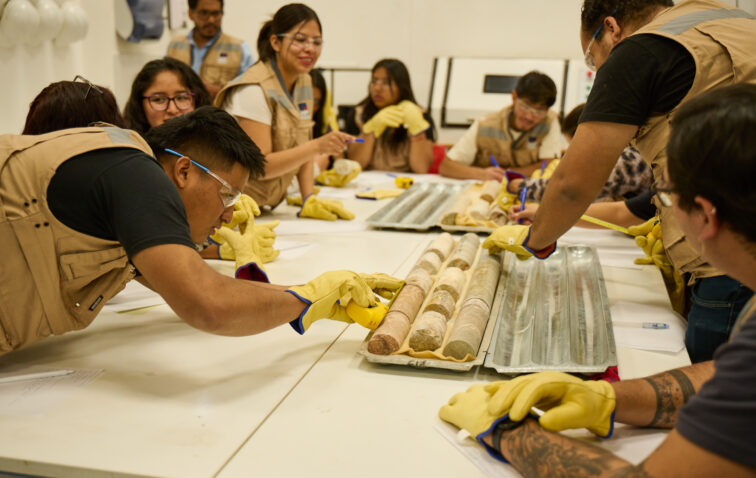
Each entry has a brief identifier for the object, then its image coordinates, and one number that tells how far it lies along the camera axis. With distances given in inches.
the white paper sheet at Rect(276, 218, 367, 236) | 116.7
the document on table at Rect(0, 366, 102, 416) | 54.6
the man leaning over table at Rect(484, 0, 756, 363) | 62.6
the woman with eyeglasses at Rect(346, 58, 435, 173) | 177.0
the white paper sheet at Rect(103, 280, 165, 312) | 78.7
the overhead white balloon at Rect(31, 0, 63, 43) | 136.1
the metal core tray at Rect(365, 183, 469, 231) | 117.5
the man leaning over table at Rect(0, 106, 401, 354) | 52.3
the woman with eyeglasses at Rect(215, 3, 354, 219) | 119.2
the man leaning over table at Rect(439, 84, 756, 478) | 32.9
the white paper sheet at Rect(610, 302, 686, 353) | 67.9
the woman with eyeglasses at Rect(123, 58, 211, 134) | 102.2
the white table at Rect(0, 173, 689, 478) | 46.9
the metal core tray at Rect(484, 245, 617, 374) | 60.2
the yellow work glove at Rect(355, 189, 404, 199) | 146.1
